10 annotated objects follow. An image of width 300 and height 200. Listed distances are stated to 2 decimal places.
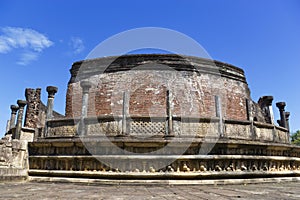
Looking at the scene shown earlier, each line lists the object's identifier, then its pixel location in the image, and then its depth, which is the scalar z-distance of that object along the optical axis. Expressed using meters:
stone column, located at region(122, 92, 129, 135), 6.48
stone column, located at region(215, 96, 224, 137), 6.72
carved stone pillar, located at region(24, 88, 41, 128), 11.39
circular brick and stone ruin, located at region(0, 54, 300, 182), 5.80
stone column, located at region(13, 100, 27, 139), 7.87
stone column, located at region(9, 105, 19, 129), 13.77
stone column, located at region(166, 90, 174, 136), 6.45
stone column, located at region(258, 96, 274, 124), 9.92
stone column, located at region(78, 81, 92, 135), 6.73
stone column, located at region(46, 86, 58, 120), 8.14
